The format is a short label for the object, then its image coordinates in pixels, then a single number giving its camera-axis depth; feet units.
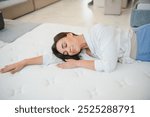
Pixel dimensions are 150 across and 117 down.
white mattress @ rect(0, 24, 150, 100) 3.67
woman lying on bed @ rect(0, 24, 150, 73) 4.14
